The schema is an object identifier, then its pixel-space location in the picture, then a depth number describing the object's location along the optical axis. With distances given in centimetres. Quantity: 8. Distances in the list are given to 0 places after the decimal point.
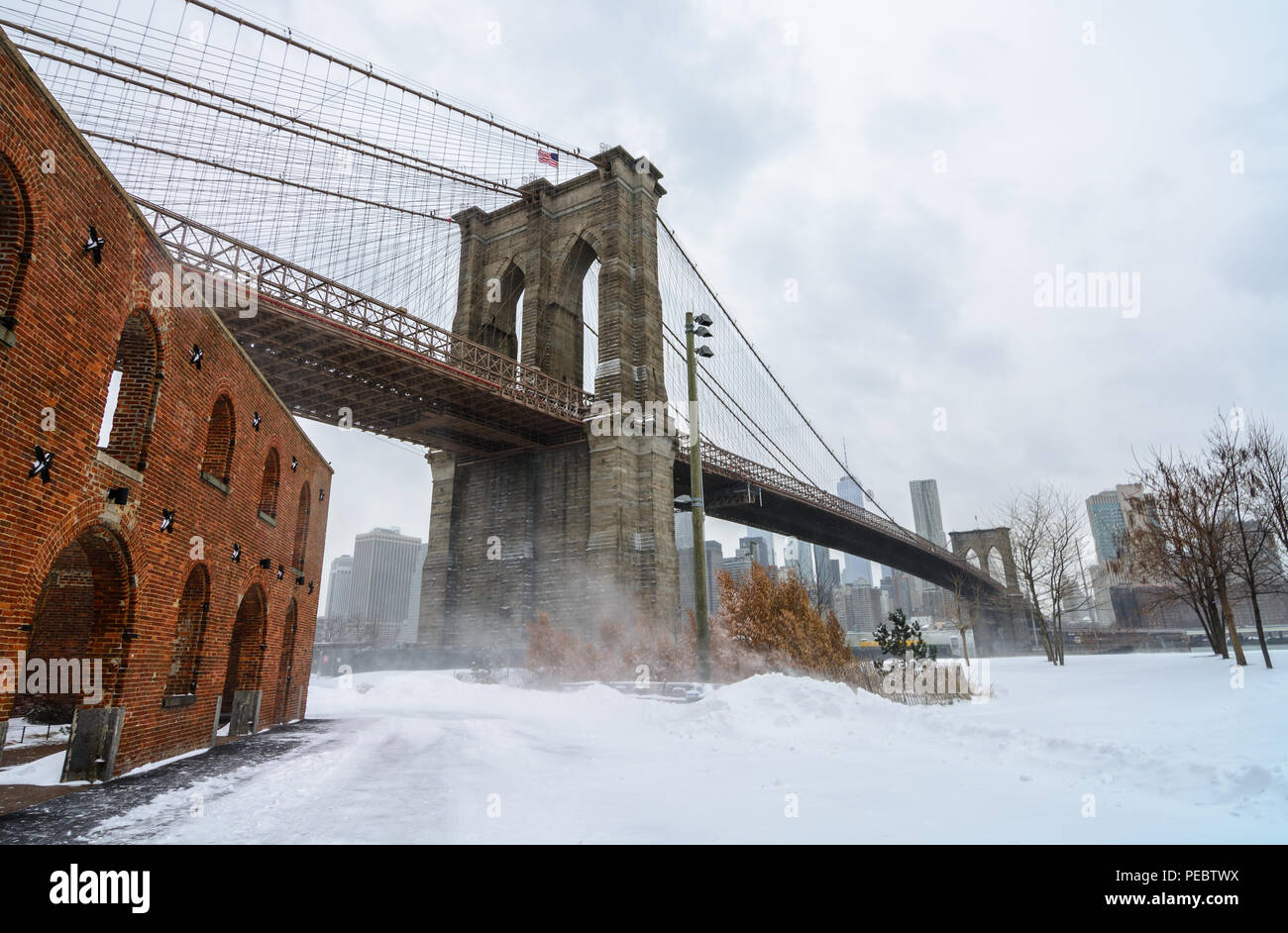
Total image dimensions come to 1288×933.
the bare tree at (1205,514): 1888
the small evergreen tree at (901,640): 1800
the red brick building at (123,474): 545
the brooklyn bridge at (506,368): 2272
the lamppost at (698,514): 1344
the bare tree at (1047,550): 2856
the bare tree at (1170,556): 2044
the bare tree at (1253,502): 1833
